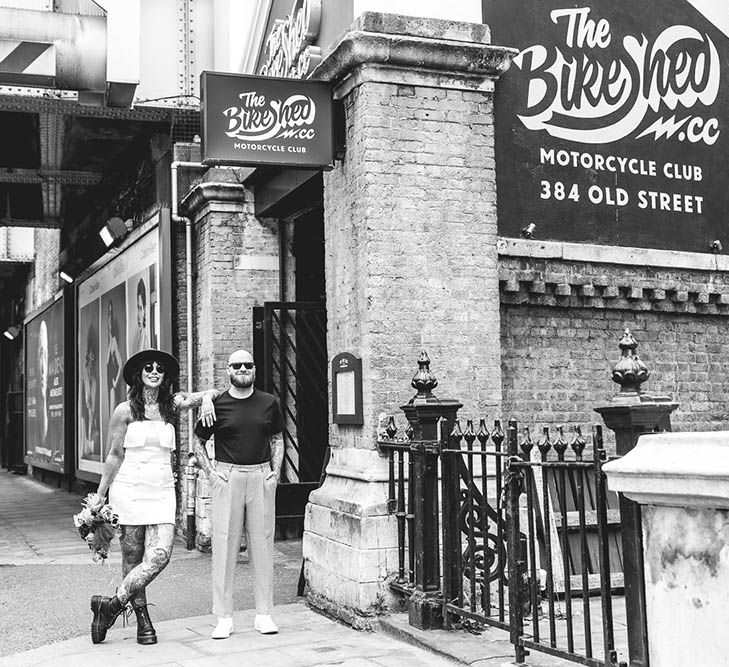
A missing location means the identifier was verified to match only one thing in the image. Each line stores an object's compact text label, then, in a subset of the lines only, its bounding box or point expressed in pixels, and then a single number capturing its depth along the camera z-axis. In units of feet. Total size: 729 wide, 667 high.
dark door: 35.22
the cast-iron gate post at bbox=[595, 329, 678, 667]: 14.49
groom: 21.79
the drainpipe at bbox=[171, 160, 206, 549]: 36.35
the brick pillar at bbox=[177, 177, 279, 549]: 35.85
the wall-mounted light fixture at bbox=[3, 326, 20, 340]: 87.20
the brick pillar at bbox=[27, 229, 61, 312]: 67.62
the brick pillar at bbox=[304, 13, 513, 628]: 24.07
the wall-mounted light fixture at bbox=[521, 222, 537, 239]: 27.30
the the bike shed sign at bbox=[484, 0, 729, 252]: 27.61
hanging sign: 25.35
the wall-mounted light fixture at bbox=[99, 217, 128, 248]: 45.11
